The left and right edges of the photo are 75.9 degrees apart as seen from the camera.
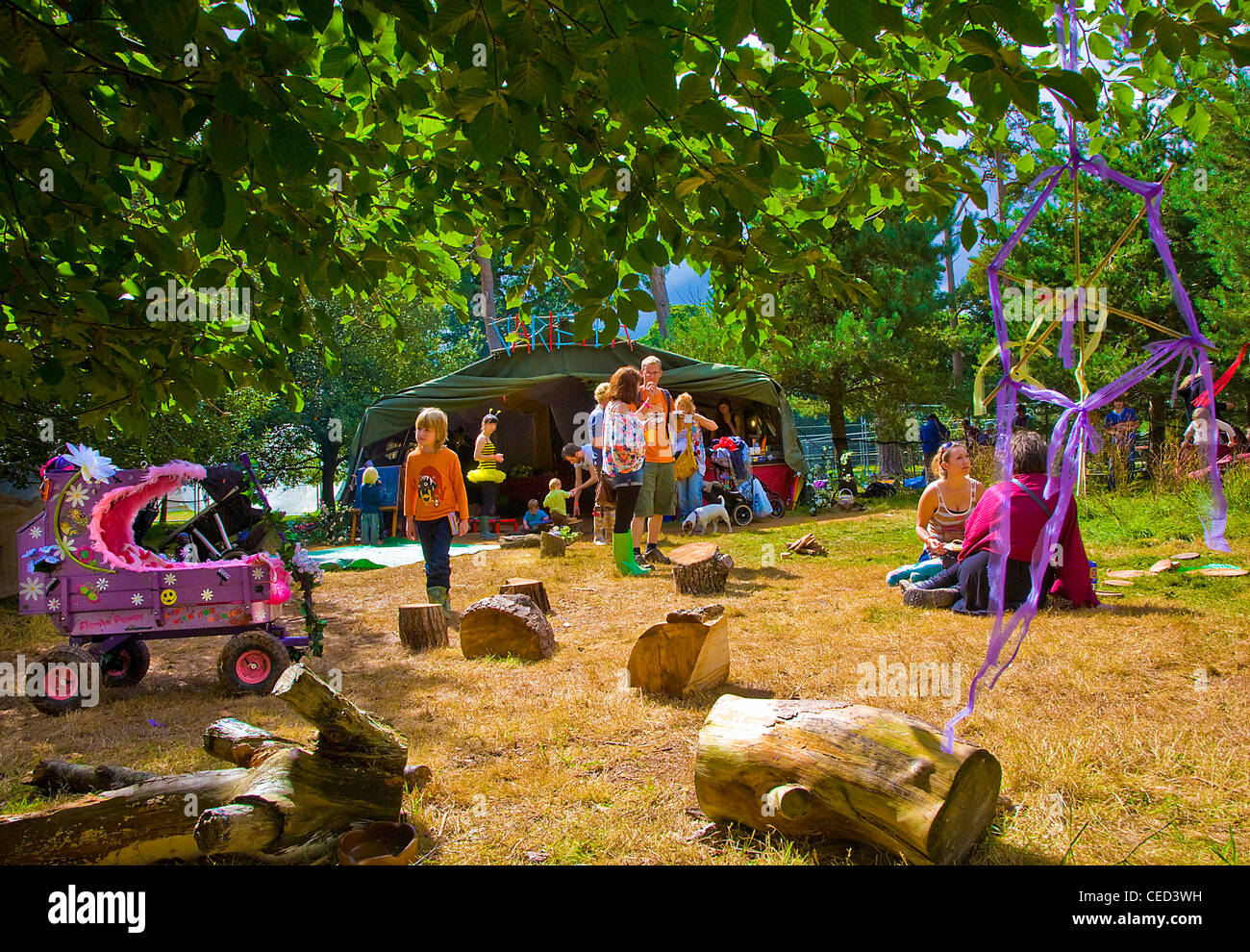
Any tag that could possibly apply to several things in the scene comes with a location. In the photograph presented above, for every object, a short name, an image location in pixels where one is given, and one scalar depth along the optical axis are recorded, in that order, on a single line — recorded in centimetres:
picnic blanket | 1126
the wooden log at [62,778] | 310
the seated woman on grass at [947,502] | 646
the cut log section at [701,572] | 709
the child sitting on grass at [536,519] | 1361
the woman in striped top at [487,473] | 1292
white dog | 1198
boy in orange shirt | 668
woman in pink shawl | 525
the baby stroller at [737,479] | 1356
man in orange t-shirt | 797
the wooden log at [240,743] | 289
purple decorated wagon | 475
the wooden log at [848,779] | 235
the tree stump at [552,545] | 1018
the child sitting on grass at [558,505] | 1288
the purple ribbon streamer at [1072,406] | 189
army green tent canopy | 1487
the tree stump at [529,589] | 639
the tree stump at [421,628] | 579
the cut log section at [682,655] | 409
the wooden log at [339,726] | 270
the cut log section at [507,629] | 519
